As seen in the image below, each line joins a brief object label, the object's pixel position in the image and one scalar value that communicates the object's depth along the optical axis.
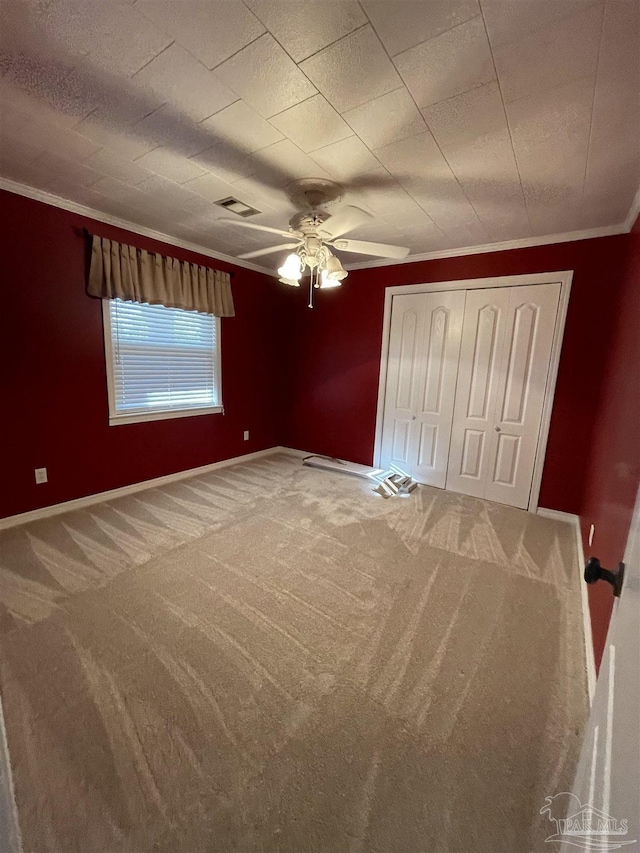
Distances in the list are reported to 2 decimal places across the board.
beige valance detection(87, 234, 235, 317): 2.92
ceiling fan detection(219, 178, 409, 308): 2.22
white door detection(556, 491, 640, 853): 0.51
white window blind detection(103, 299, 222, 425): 3.19
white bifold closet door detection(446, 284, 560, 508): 3.17
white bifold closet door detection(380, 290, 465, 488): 3.63
